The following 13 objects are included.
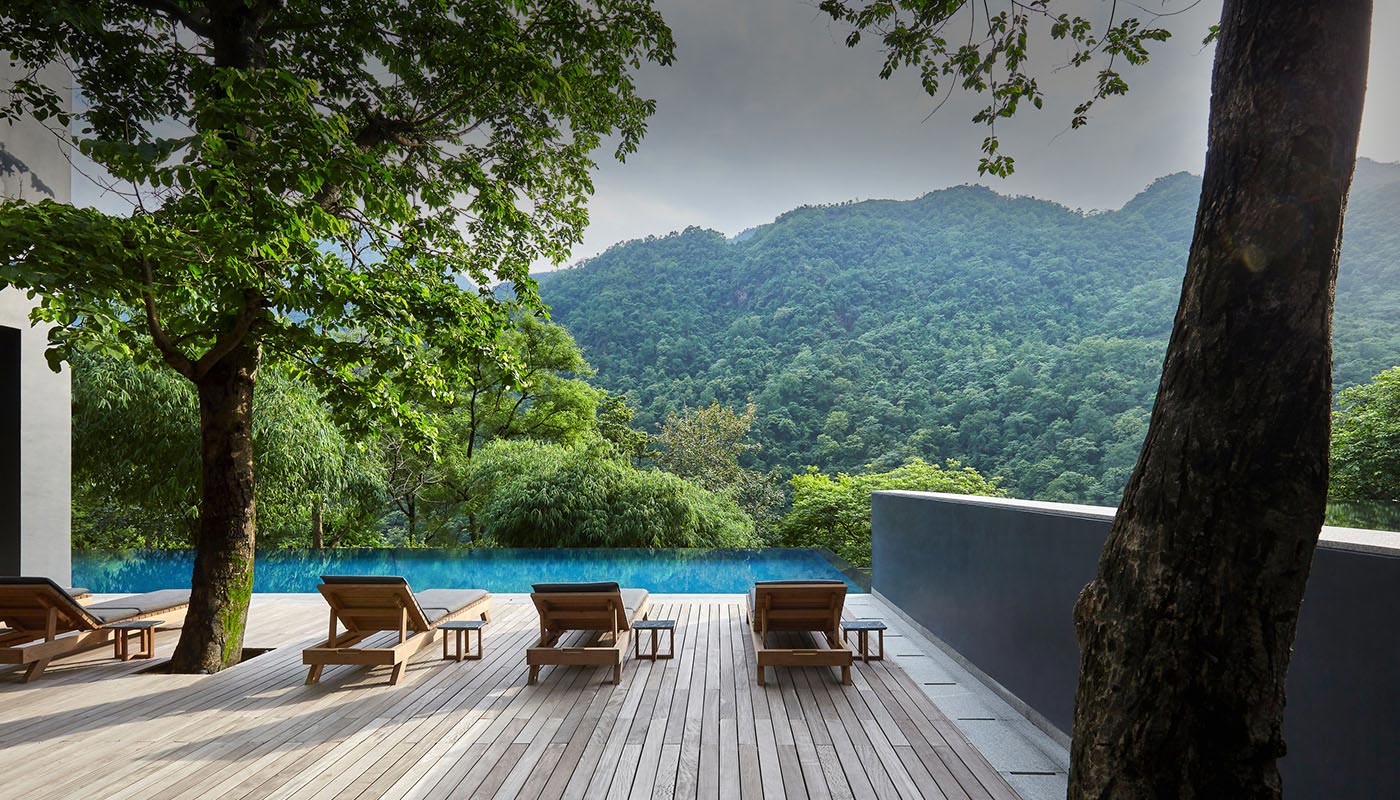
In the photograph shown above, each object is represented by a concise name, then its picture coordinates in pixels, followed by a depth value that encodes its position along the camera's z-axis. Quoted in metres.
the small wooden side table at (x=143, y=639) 5.15
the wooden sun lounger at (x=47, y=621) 4.64
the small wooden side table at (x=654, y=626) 4.90
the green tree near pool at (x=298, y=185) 3.65
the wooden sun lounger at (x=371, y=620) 4.51
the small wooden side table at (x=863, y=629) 4.91
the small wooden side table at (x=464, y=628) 4.96
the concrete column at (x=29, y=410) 6.01
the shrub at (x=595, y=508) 12.55
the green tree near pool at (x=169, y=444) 10.46
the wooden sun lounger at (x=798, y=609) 4.81
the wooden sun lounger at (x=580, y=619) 4.54
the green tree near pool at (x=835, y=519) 13.87
